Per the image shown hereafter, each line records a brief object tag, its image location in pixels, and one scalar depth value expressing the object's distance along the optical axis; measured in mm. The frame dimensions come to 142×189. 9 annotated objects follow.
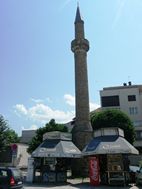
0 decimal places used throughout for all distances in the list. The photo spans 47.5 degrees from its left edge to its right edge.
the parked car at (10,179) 8078
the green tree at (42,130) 23441
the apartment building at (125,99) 32962
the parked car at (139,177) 10522
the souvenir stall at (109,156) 10773
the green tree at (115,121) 22275
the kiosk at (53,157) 12334
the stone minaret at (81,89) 16874
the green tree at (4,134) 19900
